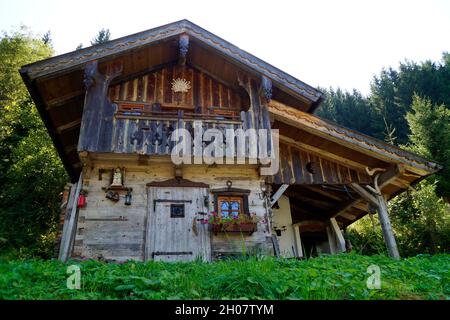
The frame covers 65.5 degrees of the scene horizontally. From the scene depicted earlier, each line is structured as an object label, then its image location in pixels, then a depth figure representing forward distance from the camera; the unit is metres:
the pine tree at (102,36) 44.97
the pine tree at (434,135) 20.30
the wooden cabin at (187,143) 9.21
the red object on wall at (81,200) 9.09
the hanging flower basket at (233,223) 9.12
